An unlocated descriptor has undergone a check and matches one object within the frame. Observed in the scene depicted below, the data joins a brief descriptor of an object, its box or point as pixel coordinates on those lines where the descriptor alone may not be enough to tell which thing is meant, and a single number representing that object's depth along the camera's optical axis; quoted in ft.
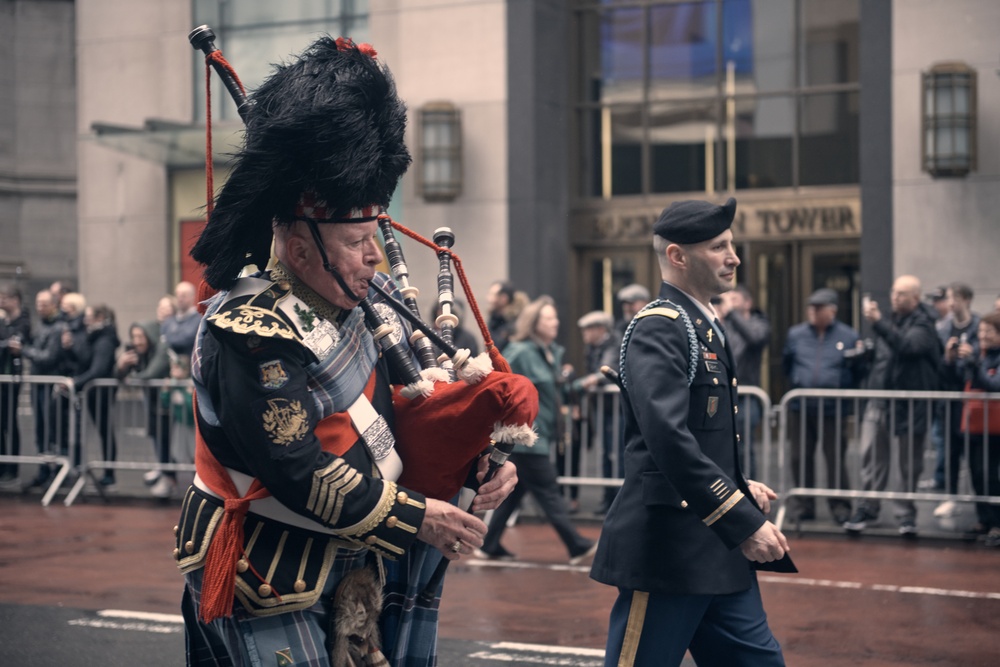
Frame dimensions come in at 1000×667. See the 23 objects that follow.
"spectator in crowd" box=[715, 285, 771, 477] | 36.88
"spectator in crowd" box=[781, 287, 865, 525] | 36.37
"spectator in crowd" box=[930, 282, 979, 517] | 35.06
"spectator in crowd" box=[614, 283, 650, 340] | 40.11
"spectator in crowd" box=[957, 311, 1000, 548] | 34.50
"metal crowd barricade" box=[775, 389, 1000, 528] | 34.99
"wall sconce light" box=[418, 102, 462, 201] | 61.26
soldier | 13.20
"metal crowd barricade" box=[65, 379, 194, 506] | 42.06
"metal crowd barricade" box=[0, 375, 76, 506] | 43.16
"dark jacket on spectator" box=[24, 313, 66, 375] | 45.39
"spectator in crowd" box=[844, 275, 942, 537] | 35.45
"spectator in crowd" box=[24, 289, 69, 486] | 43.65
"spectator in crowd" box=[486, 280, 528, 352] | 41.32
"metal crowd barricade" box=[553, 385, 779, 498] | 36.70
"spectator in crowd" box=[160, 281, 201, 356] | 42.14
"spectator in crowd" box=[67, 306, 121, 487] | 42.98
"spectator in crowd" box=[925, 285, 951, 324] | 43.80
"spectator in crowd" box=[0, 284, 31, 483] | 44.34
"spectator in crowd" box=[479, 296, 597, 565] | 30.71
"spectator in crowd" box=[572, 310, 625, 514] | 38.78
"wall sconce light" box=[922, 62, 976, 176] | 52.60
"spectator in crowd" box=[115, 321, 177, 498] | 42.37
